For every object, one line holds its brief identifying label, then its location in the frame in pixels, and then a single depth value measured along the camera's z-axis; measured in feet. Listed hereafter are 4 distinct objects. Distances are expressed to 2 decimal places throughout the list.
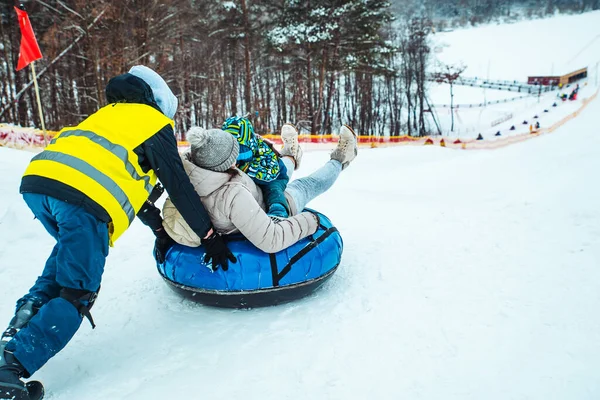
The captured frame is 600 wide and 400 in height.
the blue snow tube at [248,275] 8.11
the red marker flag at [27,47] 26.02
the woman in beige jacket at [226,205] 7.75
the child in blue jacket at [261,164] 10.26
